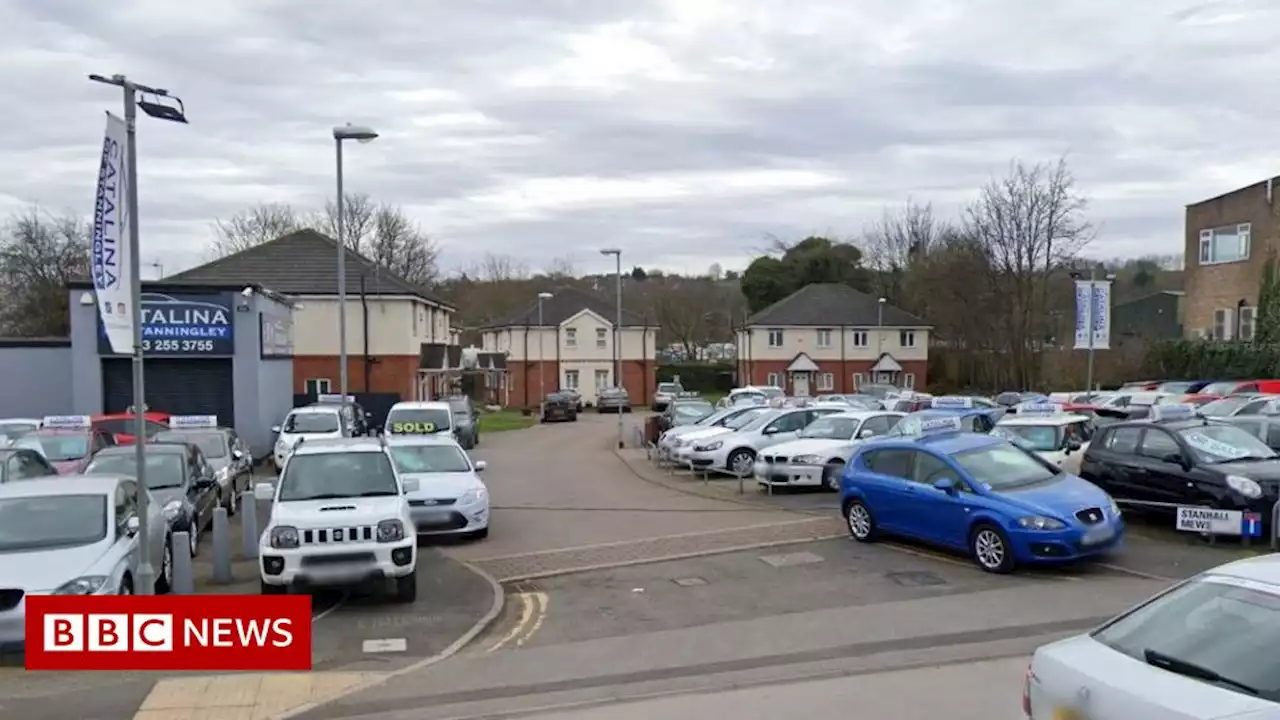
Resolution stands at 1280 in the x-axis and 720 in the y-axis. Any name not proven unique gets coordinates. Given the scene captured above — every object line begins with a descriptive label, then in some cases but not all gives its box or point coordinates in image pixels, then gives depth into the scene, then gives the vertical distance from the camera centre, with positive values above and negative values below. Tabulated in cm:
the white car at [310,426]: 2594 -260
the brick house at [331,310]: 4709 +46
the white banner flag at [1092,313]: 2894 +11
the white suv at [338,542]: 1112 -230
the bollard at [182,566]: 1173 -266
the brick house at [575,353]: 7600 -238
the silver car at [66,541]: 924 -208
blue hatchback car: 1215 -222
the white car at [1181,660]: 413 -142
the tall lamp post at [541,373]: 7394 -371
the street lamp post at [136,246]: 939 +66
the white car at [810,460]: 2123 -278
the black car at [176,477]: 1464 -226
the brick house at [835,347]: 7300 -192
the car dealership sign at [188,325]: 2961 -10
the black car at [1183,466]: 1351 -198
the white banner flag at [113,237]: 923 +73
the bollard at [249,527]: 1466 -281
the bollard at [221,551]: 1289 -275
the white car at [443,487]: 1569 -248
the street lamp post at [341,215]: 1947 +221
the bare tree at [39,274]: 5516 +250
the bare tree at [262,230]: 7731 +653
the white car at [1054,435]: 1842 -206
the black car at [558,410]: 5756 -480
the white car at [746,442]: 2492 -286
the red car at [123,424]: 2436 -236
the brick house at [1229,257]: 4781 +279
